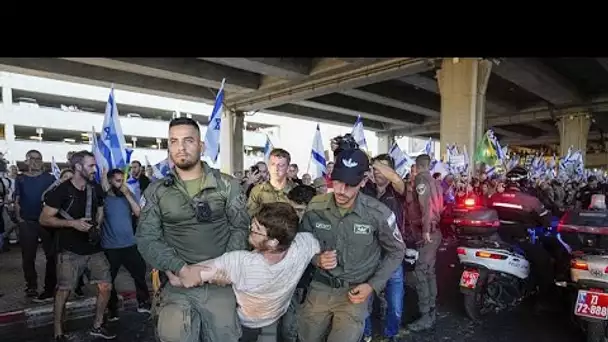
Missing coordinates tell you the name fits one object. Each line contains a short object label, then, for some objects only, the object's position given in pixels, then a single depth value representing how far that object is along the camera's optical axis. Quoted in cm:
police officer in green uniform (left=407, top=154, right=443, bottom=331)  509
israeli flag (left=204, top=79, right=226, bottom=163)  675
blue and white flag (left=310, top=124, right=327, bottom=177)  907
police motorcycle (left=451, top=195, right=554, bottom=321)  520
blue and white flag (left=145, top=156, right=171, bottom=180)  813
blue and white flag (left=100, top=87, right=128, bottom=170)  617
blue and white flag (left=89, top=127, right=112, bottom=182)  600
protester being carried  250
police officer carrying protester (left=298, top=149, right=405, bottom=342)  292
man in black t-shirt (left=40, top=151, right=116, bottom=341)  450
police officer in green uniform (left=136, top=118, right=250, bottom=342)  239
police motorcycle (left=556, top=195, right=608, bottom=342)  410
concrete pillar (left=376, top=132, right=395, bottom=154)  3441
